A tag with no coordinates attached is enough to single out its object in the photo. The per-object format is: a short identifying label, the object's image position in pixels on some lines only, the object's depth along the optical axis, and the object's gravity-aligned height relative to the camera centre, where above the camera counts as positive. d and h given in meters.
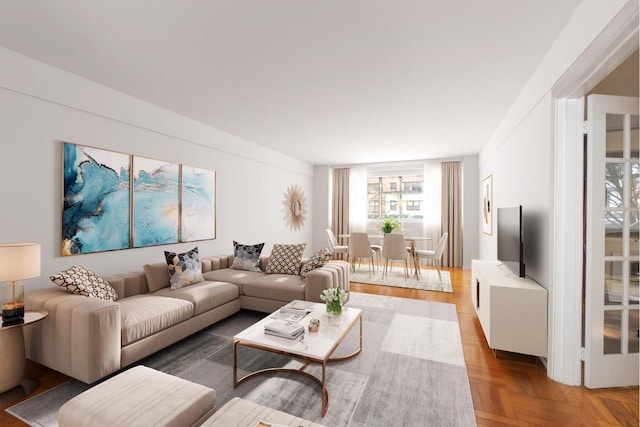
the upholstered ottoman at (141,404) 1.21 -0.88
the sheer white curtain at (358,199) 7.47 +0.35
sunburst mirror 6.43 +0.12
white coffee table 1.84 -0.89
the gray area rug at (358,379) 1.76 -1.25
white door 1.98 -0.28
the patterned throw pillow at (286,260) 3.78 -0.64
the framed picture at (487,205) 4.56 +0.15
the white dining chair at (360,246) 5.46 -0.65
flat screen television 2.59 -0.25
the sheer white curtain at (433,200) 6.76 +0.31
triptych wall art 2.72 +0.11
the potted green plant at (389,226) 5.85 -0.27
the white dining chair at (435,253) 5.17 -0.75
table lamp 1.88 -0.42
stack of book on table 2.01 -0.85
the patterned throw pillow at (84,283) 2.24 -0.60
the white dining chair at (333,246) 6.33 -0.77
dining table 5.33 -0.76
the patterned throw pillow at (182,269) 3.13 -0.65
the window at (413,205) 7.23 +0.20
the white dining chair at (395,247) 5.14 -0.62
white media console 2.25 -0.83
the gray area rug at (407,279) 4.81 -1.23
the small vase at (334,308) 2.42 -0.81
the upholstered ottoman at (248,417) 1.19 -0.88
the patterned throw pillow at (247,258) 3.96 -0.65
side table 1.88 -1.03
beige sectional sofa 1.95 -0.87
